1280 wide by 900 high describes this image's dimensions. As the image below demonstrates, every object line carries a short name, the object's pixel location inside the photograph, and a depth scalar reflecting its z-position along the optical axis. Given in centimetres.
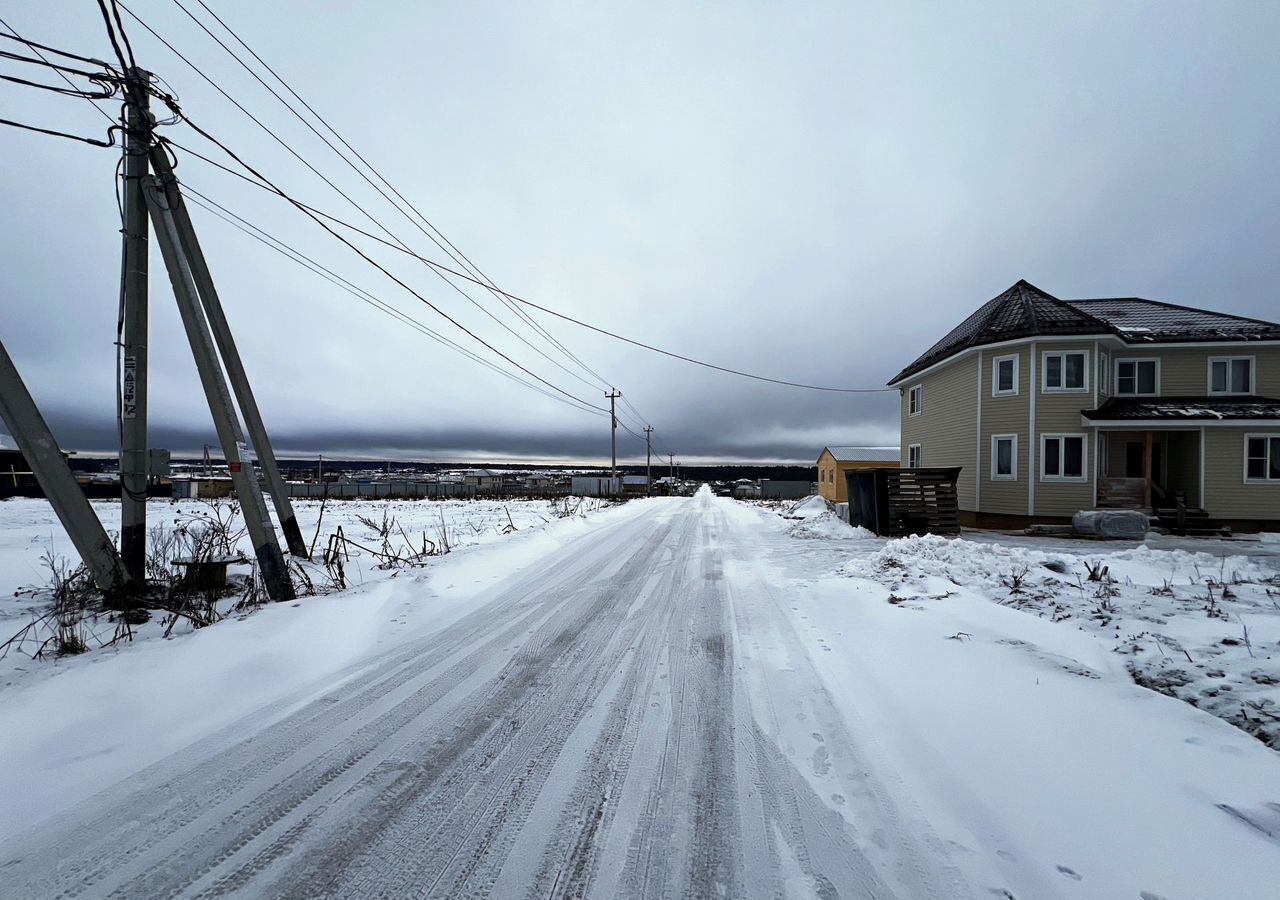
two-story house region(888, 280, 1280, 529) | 1521
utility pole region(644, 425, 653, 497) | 5251
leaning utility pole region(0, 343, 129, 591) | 498
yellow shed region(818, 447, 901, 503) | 3278
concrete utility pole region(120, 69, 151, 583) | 598
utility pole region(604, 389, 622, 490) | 4000
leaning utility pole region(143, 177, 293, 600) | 600
